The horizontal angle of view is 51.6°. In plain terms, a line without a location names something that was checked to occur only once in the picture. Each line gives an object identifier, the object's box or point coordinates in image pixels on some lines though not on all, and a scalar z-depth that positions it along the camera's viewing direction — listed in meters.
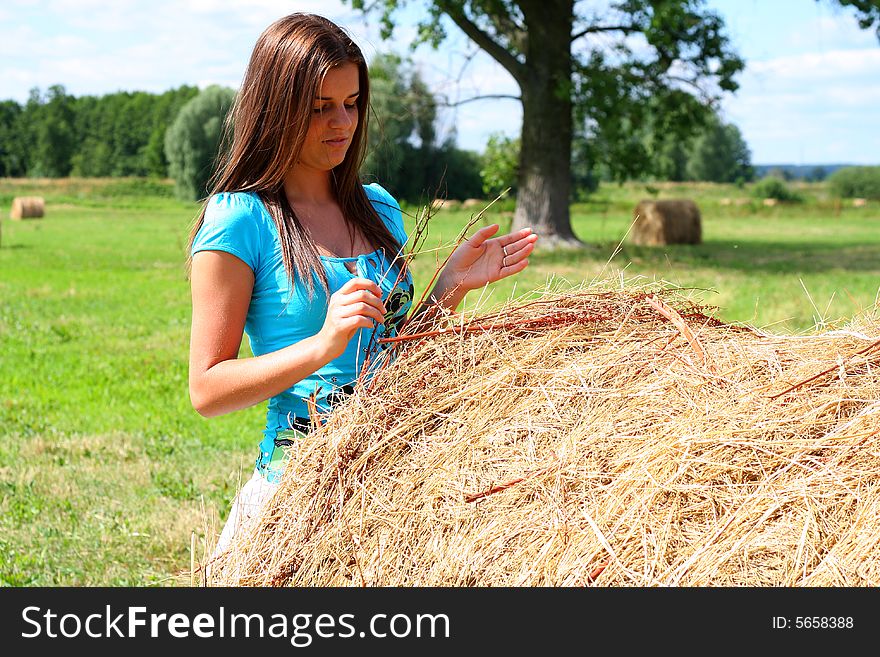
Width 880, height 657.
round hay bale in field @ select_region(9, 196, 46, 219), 31.20
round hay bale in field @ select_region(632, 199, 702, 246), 23.78
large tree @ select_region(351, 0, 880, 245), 18.22
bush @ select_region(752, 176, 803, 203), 60.47
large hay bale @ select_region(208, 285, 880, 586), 1.67
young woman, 2.23
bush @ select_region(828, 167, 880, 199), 64.50
